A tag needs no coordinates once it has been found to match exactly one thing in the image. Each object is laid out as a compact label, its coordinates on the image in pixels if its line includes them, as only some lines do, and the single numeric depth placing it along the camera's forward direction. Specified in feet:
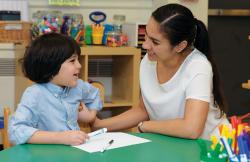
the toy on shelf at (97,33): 11.55
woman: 6.60
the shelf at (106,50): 10.94
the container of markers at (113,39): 11.50
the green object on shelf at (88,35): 11.67
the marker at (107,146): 5.51
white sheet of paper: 5.62
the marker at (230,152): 4.37
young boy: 5.84
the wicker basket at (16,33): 11.35
